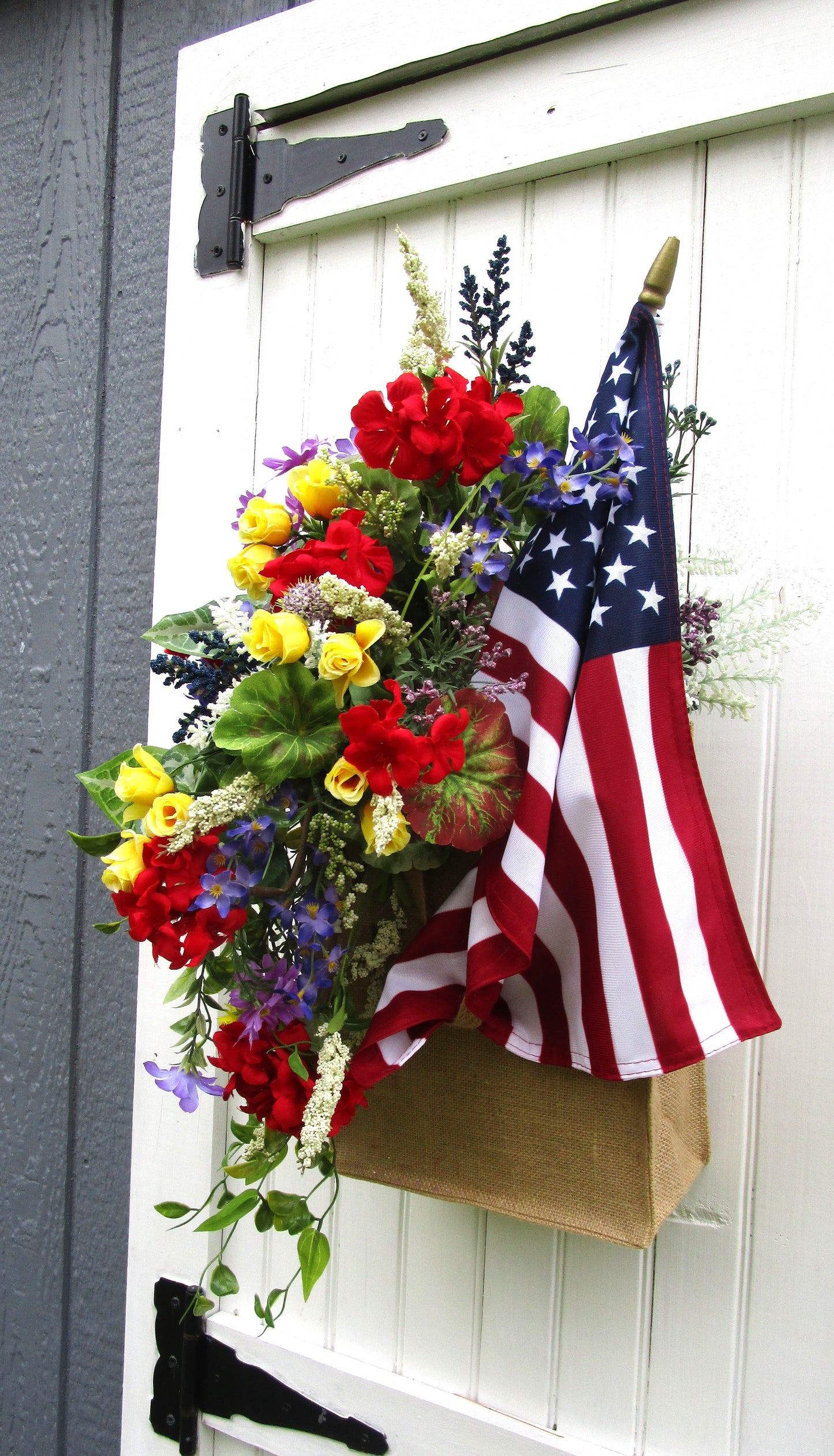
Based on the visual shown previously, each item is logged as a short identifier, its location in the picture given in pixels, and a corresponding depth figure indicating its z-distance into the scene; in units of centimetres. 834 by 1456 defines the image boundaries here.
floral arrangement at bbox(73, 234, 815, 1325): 67
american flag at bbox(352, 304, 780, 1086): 72
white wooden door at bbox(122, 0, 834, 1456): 89
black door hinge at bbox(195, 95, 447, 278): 112
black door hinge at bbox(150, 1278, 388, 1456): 111
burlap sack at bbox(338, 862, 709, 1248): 74
